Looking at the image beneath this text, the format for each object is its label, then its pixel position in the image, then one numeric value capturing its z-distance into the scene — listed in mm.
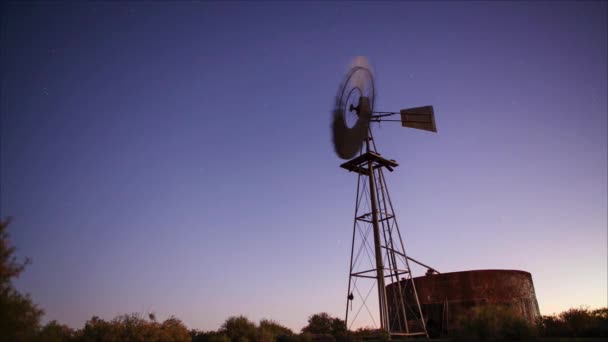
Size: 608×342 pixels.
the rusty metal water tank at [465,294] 24016
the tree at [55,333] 13773
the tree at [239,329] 18125
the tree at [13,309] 12773
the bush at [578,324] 14078
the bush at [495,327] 13438
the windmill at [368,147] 23672
